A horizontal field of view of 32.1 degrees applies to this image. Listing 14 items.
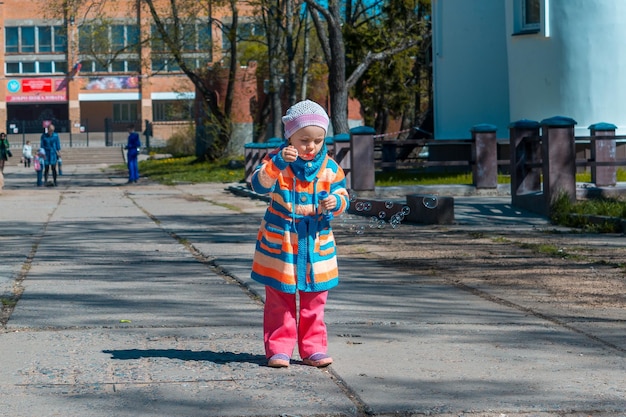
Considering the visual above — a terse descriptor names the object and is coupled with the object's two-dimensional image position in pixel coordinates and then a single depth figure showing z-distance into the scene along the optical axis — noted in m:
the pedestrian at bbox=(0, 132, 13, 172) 34.41
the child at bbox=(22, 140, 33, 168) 49.87
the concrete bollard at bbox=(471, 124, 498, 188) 21.08
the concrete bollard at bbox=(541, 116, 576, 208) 15.42
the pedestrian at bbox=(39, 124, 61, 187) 30.62
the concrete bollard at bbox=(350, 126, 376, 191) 21.42
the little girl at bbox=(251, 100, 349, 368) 5.66
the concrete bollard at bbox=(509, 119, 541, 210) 16.59
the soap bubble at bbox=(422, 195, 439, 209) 13.89
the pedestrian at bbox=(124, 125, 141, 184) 31.92
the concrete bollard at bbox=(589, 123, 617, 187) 17.64
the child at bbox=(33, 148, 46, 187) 30.90
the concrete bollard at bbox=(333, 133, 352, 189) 21.91
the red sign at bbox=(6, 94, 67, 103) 85.19
